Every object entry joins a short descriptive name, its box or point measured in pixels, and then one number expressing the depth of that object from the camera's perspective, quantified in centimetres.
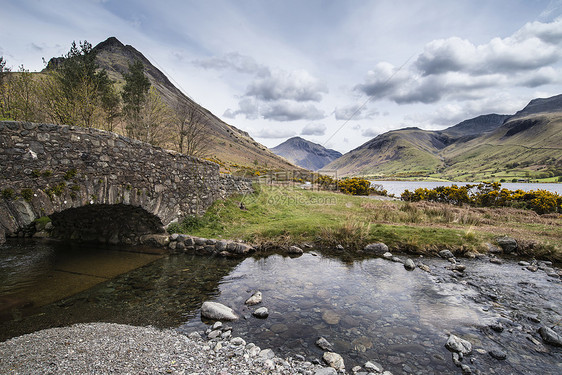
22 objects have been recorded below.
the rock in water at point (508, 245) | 1205
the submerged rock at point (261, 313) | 641
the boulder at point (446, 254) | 1142
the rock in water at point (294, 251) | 1197
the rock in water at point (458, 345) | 517
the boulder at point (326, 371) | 435
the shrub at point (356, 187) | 4088
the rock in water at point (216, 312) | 625
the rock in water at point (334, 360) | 466
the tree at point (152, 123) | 2088
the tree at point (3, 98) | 1344
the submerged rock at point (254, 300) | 710
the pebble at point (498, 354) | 503
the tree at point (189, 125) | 2441
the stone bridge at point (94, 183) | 721
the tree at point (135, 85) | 4196
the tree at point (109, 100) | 2942
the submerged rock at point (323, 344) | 523
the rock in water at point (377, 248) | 1202
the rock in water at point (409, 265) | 1014
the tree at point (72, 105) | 1386
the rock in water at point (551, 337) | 548
